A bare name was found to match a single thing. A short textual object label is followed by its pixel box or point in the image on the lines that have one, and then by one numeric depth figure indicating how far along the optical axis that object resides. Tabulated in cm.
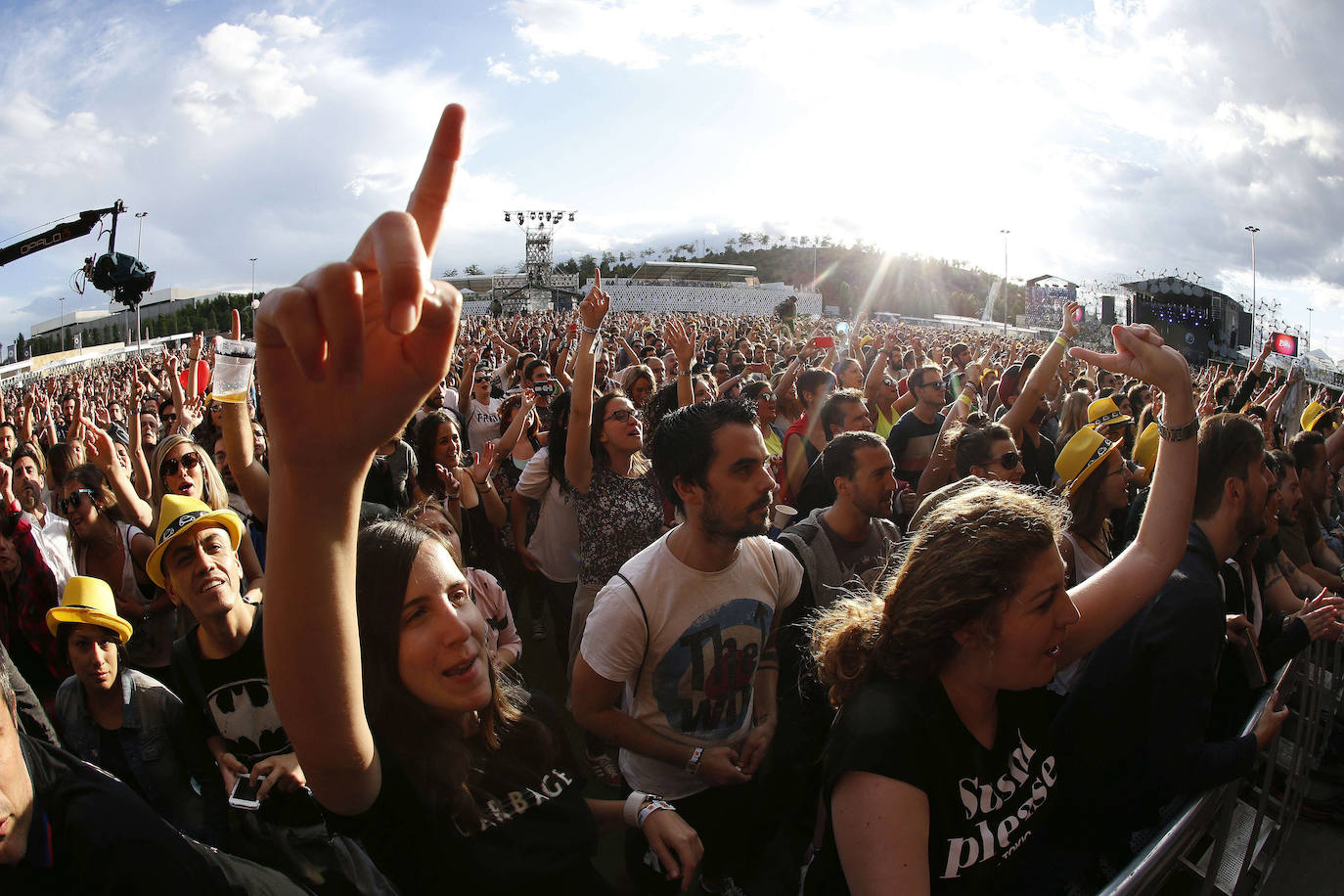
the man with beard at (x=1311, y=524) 442
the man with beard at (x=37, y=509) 341
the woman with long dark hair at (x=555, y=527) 400
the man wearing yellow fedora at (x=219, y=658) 226
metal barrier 180
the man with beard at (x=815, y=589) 254
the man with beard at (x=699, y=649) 229
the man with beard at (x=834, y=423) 415
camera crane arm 2255
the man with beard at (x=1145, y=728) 200
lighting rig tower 7600
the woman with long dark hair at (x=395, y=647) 74
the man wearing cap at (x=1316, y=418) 585
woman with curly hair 140
